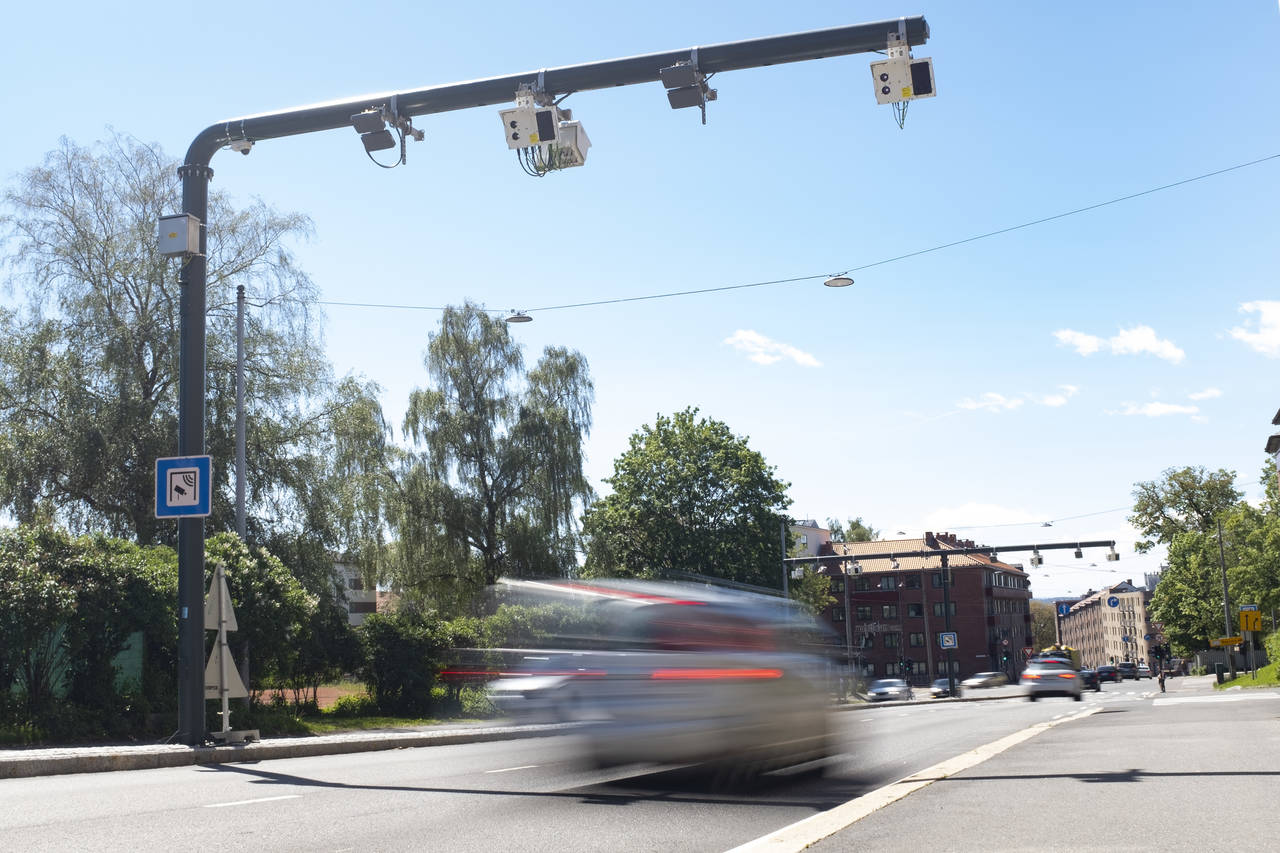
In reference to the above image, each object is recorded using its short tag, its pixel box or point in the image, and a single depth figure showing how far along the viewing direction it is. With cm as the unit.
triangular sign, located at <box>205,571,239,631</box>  1530
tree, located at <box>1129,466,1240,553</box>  8856
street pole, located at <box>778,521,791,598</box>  4934
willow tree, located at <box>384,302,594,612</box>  4178
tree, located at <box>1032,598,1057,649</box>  17912
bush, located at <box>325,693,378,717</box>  2773
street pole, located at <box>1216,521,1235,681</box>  6392
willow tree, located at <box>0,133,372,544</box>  2678
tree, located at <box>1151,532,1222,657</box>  8600
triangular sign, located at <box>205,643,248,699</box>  1487
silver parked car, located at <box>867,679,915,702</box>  5538
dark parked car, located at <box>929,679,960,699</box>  5877
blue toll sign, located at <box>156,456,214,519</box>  1435
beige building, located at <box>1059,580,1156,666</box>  19132
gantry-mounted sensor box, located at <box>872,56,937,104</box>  974
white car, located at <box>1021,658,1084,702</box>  3931
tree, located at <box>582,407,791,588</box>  5416
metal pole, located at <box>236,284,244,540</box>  2509
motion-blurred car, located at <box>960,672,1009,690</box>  6506
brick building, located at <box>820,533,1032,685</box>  11206
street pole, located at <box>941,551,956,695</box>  4597
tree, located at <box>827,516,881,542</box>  12400
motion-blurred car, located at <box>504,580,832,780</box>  982
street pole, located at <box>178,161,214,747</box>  1427
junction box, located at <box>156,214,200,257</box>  1432
